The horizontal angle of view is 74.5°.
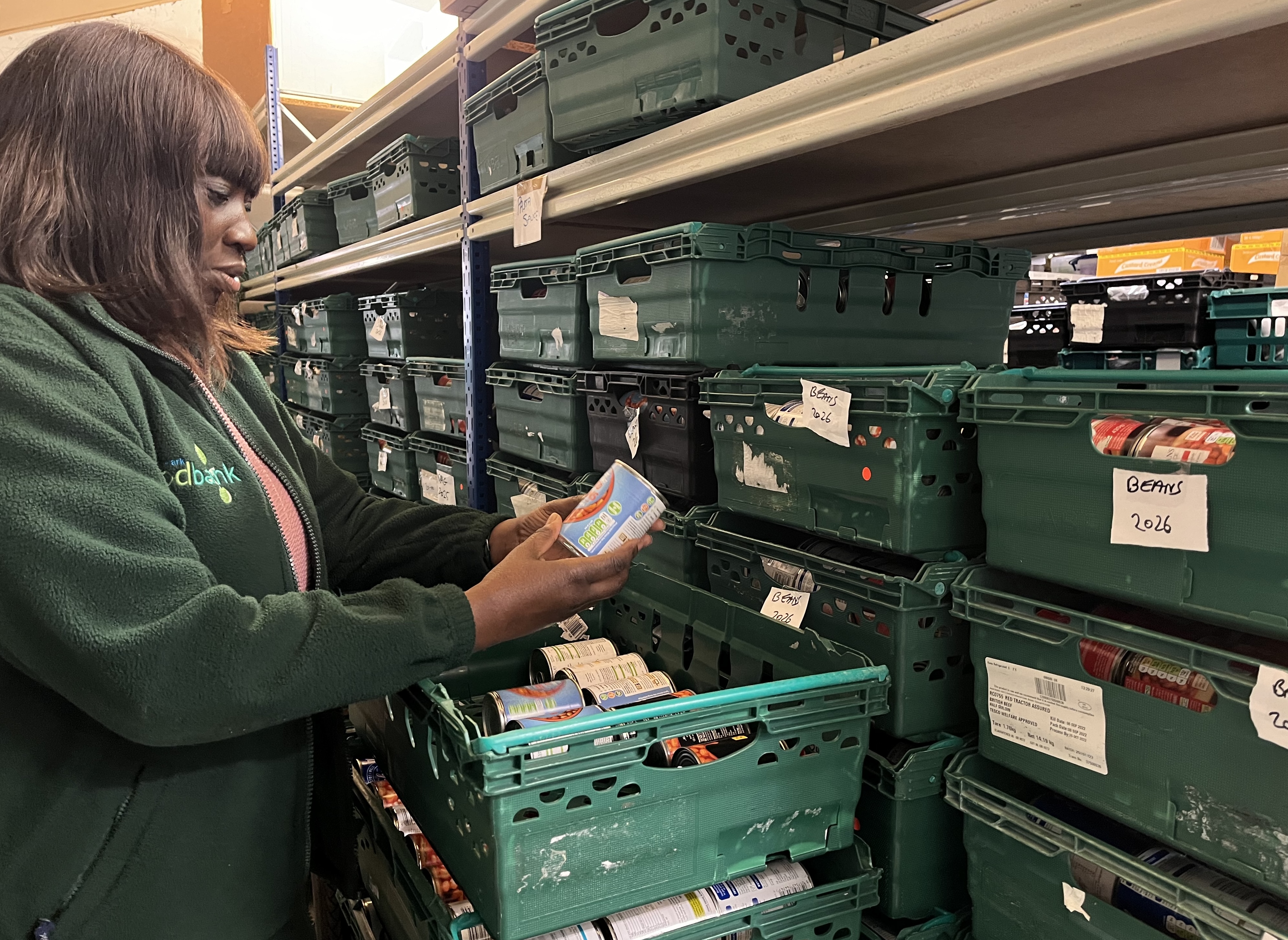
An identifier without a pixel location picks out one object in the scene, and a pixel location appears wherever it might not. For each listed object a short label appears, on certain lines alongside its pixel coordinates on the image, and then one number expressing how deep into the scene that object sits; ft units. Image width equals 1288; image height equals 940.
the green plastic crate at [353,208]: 8.79
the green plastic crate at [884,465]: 3.27
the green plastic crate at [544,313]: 5.36
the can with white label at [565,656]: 3.93
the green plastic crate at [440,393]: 7.23
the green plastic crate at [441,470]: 7.41
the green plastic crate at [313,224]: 10.14
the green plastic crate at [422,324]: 8.28
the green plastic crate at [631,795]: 2.57
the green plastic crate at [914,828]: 3.43
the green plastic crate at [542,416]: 5.55
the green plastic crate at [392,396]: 8.34
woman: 2.25
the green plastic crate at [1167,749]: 2.37
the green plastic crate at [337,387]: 10.00
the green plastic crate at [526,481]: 5.69
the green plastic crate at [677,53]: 3.74
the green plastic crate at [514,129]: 5.10
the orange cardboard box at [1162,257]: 10.55
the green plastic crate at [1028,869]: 2.68
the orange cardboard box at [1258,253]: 9.91
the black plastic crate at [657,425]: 4.50
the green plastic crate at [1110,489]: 2.32
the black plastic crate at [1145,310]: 5.94
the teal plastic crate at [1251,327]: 5.14
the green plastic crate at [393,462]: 8.48
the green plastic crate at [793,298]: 4.14
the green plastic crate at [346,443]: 10.32
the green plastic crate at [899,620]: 3.36
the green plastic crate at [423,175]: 7.33
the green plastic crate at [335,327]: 9.75
